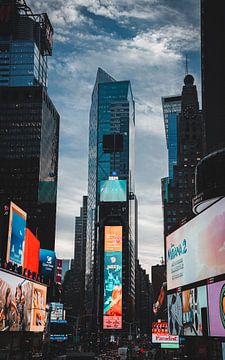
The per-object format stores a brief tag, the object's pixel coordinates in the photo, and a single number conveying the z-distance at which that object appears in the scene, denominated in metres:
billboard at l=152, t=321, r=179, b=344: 54.51
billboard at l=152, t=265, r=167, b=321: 118.62
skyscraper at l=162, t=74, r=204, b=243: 135.75
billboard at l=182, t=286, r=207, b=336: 29.48
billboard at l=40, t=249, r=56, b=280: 116.88
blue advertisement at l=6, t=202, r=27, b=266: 50.38
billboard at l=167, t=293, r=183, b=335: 35.40
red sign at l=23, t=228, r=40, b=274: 59.09
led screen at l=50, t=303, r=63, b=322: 124.19
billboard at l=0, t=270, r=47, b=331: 44.28
